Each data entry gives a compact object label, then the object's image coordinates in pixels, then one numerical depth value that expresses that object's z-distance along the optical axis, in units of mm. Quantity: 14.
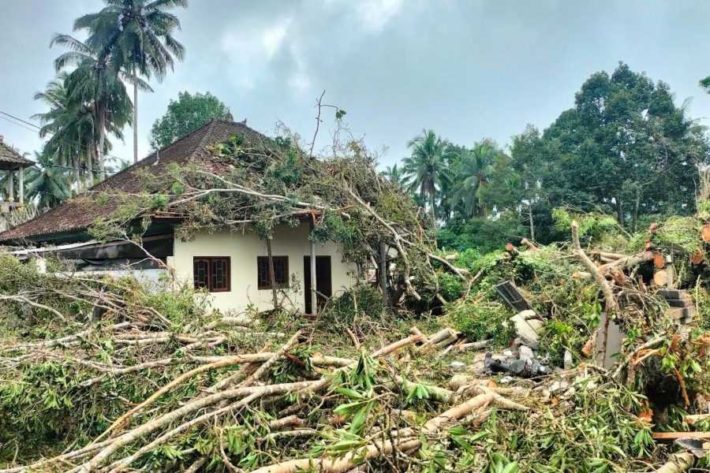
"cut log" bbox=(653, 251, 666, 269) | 7965
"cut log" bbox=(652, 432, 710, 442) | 3617
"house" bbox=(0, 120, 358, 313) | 11672
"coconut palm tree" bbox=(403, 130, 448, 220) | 42656
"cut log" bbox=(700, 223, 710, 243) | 8803
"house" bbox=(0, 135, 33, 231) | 19328
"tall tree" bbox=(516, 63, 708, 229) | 27312
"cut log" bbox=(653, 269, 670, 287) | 7793
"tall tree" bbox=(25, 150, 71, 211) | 34625
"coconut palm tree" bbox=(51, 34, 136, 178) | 27703
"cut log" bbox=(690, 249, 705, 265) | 8938
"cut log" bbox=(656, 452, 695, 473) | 3410
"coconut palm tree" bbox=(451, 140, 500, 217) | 39219
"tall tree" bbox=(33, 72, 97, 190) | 29594
